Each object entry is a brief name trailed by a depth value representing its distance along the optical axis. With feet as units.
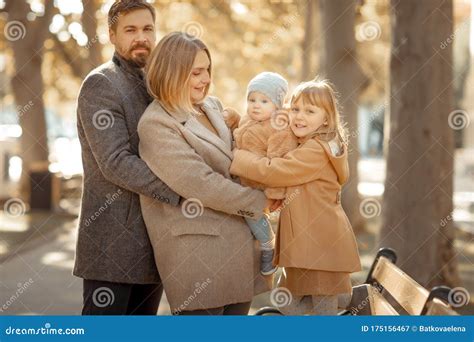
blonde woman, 13.08
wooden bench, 11.12
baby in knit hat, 13.61
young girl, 13.30
